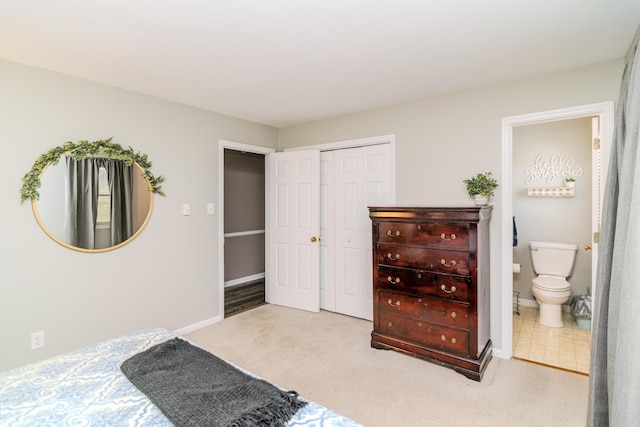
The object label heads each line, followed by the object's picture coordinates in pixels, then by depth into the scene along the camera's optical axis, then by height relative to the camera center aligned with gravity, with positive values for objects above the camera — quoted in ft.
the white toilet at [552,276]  11.05 -2.47
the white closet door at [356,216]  11.68 -0.18
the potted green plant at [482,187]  9.04 +0.72
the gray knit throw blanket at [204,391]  3.53 -2.31
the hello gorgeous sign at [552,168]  12.05 +1.71
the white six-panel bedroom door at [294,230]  12.90 -0.77
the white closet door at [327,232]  12.95 -0.85
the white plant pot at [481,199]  9.00 +0.36
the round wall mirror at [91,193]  8.03 +0.49
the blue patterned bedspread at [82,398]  3.64 -2.39
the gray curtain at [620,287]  2.89 -0.81
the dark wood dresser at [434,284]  8.13 -2.02
